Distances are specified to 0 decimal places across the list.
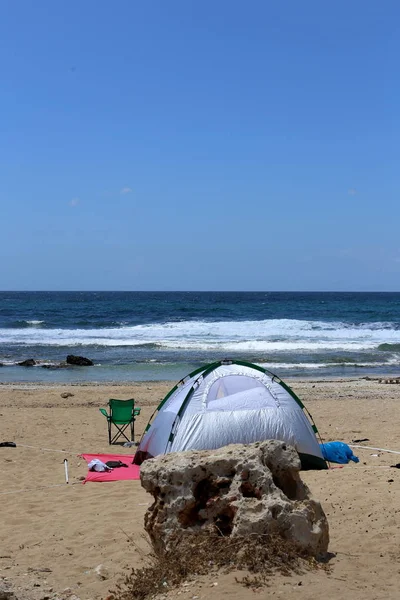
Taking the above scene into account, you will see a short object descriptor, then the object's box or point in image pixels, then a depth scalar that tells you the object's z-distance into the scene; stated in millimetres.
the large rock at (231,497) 4438
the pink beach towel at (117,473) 7988
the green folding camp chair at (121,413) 10883
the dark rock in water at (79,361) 23422
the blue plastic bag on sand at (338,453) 8711
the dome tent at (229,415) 7941
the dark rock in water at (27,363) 23284
